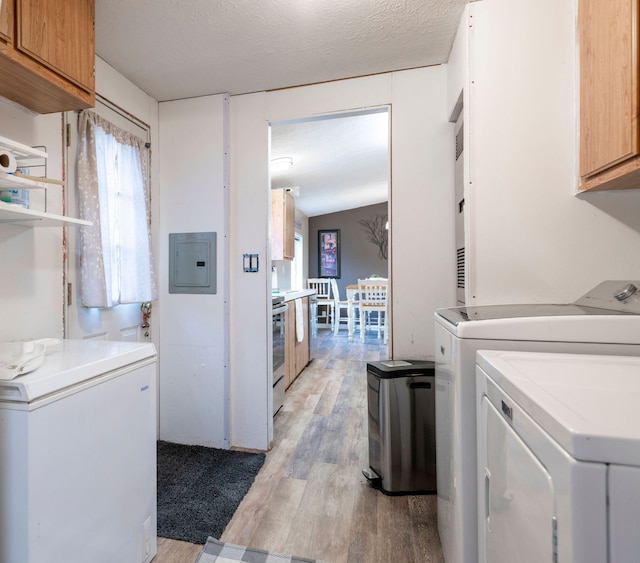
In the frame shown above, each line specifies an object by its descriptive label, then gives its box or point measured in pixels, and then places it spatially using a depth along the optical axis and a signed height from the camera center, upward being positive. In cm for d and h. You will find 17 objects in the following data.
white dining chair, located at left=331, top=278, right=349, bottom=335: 624 -47
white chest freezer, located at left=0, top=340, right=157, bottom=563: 86 -53
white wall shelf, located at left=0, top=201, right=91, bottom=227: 111 +25
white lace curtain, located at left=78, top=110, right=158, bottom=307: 171 +38
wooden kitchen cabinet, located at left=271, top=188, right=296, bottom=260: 390 +69
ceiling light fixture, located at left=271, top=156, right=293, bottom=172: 357 +132
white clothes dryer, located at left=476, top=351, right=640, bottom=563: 42 -27
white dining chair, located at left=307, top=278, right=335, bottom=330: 679 -34
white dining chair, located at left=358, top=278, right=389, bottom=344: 535 -24
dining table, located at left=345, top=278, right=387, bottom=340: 573 -47
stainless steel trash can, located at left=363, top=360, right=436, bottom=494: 174 -79
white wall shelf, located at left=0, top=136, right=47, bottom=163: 111 +48
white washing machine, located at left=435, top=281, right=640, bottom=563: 92 -19
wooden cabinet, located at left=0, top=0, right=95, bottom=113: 108 +82
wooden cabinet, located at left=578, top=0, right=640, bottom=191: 102 +63
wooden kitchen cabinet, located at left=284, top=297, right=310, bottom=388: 317 -71
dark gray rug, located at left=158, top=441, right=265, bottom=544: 152 -112
